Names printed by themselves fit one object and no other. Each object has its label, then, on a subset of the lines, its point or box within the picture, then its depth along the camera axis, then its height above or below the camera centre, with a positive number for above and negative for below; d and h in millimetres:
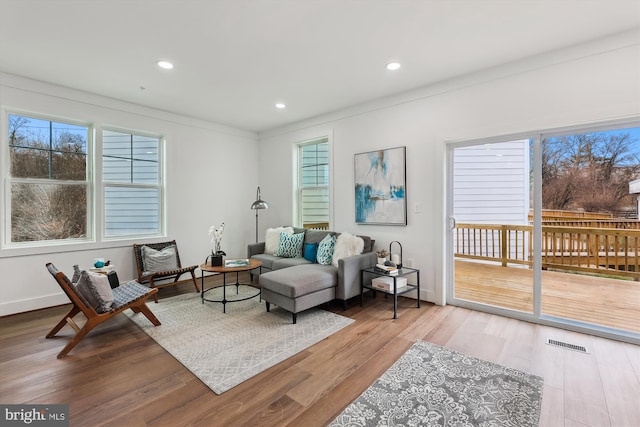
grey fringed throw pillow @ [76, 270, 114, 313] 2570 -699
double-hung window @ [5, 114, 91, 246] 3430 +417
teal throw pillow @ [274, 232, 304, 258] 4402 -494
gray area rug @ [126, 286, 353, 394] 2213 -1160
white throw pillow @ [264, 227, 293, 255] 4715 -416
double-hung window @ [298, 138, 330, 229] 4898 +527
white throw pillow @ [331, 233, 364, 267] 3695 -430
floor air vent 2436 -1144
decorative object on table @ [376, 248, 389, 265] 3508 -517
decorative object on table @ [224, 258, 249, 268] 3627 -635
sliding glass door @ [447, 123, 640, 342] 2680 -143
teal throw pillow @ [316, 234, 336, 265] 3795 -487
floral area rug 1672 -1185
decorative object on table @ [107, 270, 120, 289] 3343 -768
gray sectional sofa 3045 -769
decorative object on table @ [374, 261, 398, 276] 3350 -657
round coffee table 3434 -670
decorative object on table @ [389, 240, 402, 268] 3502 -552
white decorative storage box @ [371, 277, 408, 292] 3336 -818
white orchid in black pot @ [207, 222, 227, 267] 3619 -558
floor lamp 4691 +146
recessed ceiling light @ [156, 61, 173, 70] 2951 +1563
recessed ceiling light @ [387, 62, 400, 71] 2990 +1572
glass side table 3230 -816
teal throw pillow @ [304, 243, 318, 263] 4105 -549
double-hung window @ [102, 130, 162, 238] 4094 +451
